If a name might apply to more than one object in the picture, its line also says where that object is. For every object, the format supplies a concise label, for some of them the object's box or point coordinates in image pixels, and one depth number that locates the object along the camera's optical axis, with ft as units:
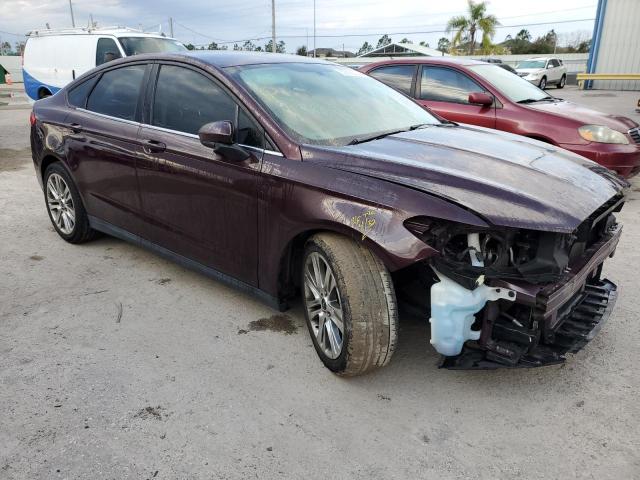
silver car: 84.99
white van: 36.96
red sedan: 18.11
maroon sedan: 7.64
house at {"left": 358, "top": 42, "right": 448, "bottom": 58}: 119.44
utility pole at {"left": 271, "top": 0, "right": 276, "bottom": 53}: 126.62
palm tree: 142.10
